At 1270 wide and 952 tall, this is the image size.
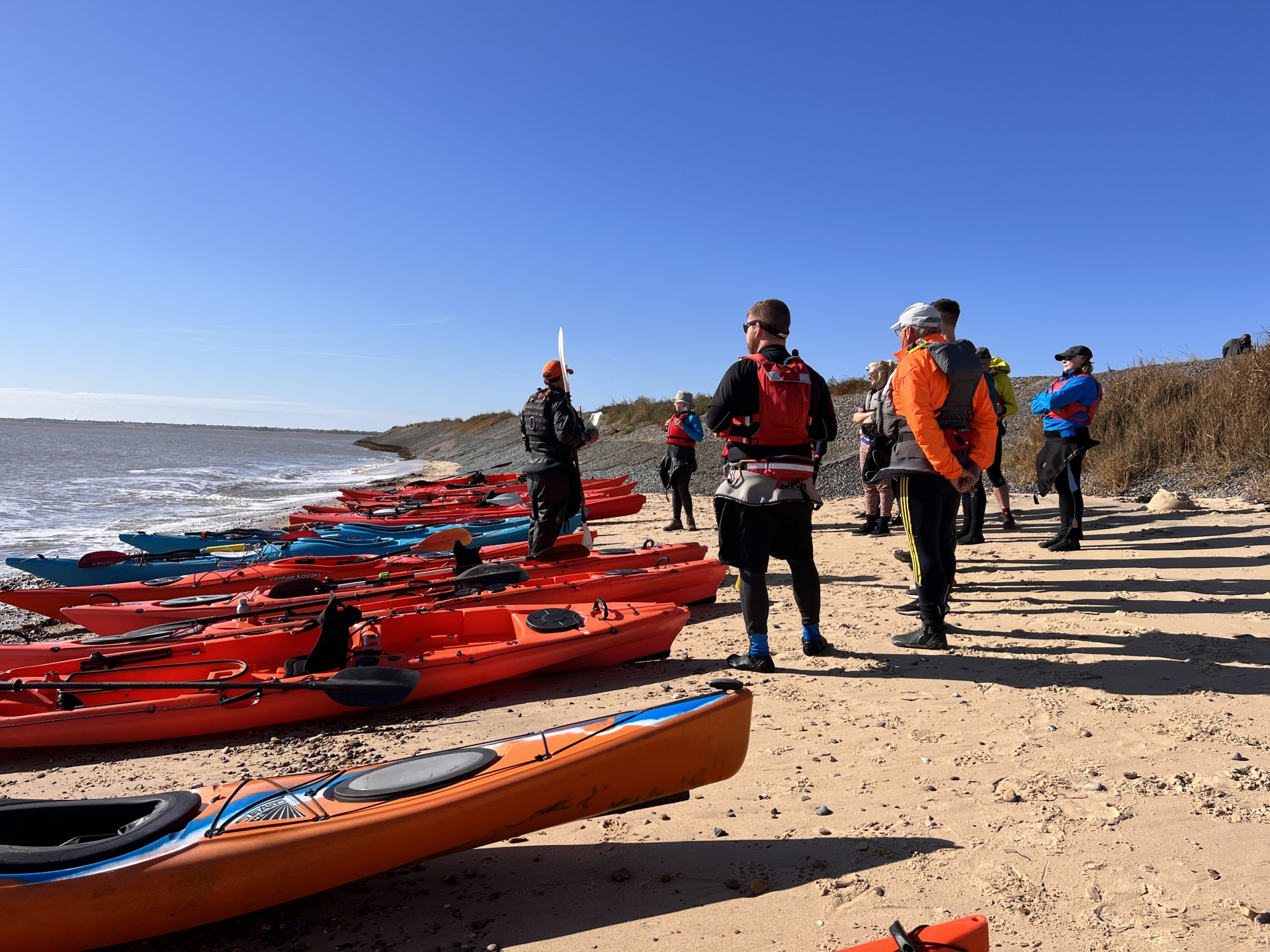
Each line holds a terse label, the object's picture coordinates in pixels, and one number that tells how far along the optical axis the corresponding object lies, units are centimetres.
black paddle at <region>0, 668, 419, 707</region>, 364
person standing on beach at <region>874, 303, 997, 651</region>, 378
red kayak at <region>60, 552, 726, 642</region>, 521
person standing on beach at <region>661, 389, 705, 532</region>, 853
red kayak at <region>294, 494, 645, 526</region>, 1091
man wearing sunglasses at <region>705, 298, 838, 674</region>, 372
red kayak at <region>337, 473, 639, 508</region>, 1294
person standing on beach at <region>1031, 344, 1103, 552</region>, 624
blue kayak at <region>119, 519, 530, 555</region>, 879
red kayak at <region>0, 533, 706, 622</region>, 633
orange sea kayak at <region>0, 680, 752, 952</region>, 197
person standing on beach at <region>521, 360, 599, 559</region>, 585
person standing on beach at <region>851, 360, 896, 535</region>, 710
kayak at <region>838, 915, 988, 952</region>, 152
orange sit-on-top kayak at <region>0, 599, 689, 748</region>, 366
